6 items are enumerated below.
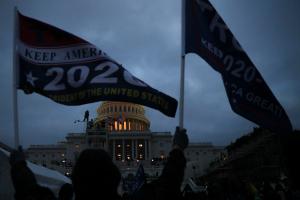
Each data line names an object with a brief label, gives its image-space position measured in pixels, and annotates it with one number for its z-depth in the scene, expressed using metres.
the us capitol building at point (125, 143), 72.22
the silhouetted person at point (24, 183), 3.32
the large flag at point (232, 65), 4.60
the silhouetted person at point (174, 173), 2.82
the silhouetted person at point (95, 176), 2.09
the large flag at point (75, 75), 4.79
